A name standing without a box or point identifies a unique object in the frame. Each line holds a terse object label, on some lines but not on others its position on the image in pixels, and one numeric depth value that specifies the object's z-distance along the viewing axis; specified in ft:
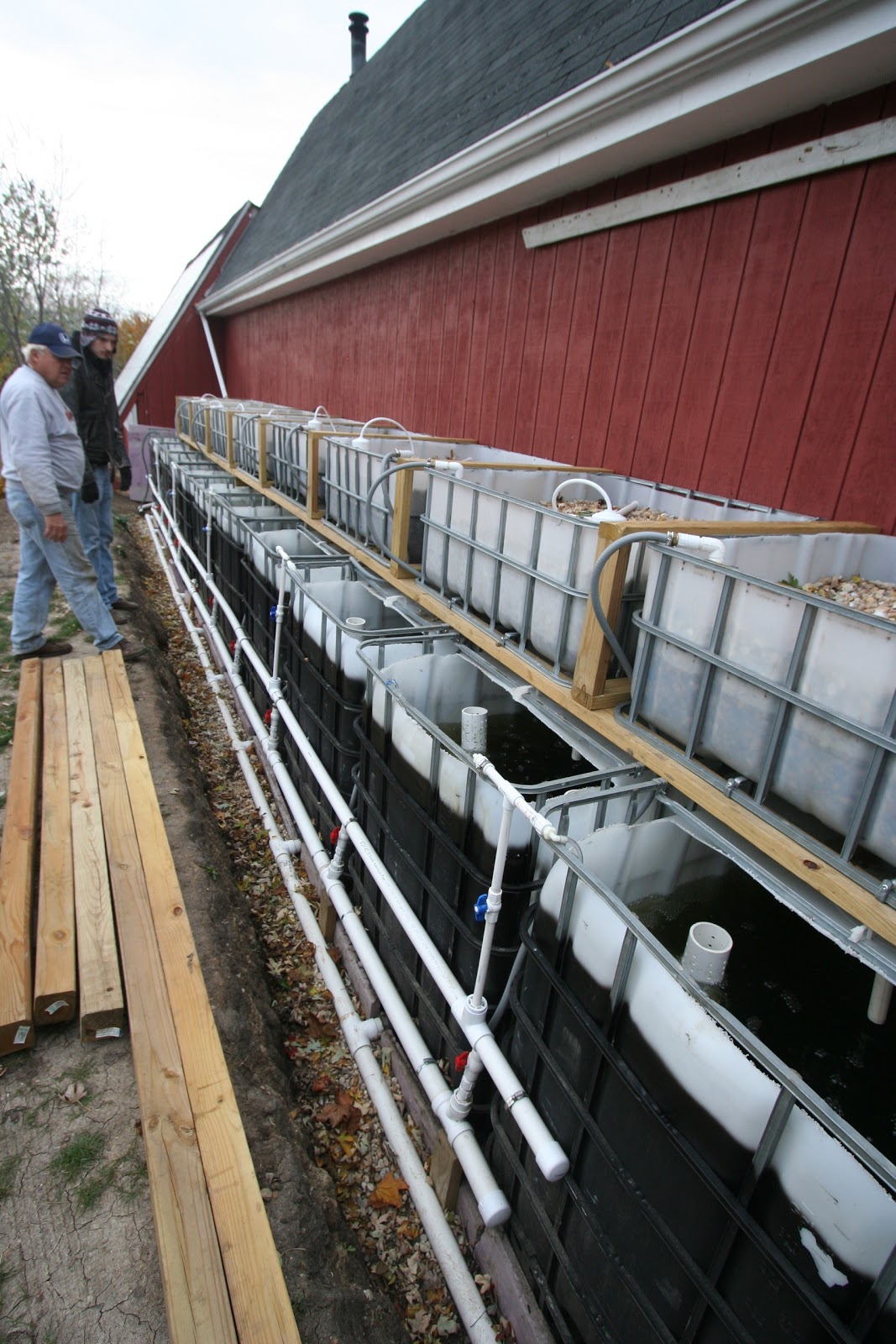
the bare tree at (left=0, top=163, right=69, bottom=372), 58.75
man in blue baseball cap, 14.90
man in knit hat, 18.75
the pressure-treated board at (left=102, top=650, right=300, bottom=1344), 6.29
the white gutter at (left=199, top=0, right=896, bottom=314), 7.94
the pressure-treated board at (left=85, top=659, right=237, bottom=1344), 6.14
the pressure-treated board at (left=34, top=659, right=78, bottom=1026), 8.55
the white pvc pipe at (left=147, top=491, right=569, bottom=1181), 6.25
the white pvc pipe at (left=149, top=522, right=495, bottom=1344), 7.49
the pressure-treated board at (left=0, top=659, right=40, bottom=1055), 8.29
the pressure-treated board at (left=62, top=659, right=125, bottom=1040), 8.48
